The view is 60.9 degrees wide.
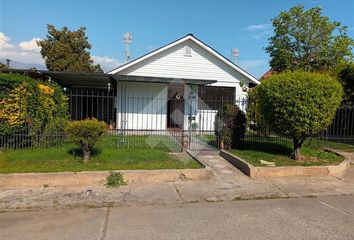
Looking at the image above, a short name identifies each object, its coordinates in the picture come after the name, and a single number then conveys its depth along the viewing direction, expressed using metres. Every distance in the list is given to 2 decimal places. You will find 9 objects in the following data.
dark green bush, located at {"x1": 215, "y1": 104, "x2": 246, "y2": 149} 9.90
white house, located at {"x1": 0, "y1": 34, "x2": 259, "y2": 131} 14.67
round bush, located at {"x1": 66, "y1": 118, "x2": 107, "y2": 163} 7.14
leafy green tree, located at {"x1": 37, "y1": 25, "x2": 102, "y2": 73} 28.14
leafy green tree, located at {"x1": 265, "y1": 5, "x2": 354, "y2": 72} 20.52
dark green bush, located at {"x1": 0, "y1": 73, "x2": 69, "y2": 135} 8.23
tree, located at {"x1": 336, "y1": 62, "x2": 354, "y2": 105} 13.20
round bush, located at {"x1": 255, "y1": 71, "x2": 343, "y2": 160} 7.77
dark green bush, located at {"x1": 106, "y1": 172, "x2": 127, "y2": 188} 6.44
